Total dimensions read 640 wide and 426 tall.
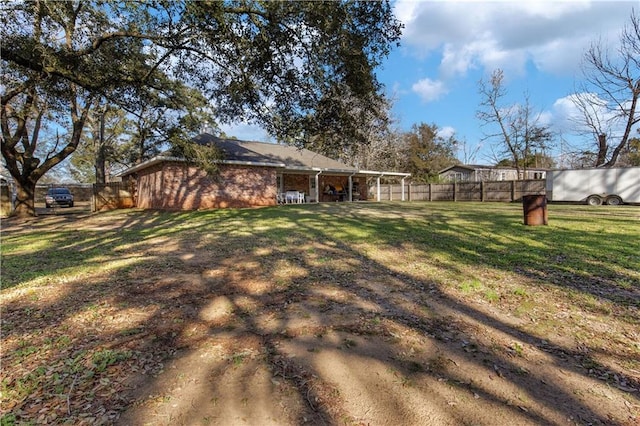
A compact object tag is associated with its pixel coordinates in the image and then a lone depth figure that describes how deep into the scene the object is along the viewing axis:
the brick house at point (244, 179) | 15.68
